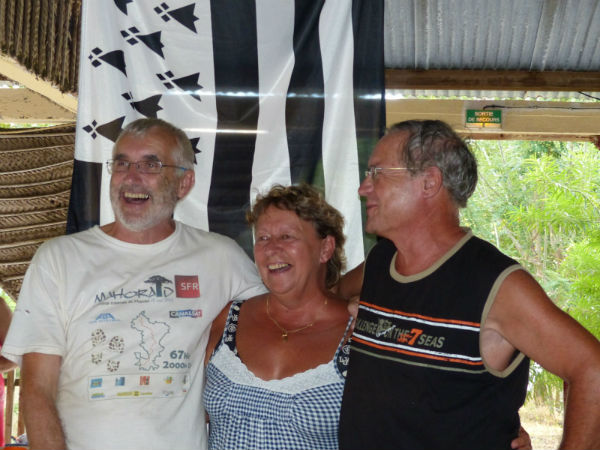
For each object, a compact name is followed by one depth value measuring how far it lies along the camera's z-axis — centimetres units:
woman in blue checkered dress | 228
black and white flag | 299
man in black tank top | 184
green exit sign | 536
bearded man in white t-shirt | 226
